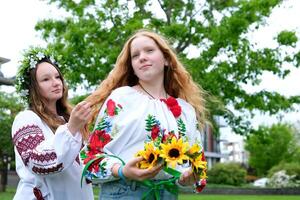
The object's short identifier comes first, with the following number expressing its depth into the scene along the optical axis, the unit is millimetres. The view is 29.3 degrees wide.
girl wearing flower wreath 3064
